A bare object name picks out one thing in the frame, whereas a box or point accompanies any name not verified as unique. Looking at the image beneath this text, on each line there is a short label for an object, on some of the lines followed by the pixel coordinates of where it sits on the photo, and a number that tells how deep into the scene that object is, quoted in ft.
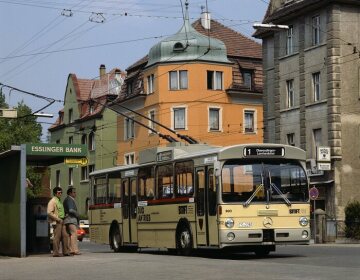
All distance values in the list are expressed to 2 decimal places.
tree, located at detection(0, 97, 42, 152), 236.22
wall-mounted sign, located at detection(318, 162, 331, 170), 144.87
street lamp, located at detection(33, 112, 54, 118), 134.12
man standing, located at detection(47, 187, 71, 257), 75.51
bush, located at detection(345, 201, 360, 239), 134.35
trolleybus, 70.90
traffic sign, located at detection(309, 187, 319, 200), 131.54
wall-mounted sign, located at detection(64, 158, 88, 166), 80.33
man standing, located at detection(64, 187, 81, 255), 76.33
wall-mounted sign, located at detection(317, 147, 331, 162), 144.87
